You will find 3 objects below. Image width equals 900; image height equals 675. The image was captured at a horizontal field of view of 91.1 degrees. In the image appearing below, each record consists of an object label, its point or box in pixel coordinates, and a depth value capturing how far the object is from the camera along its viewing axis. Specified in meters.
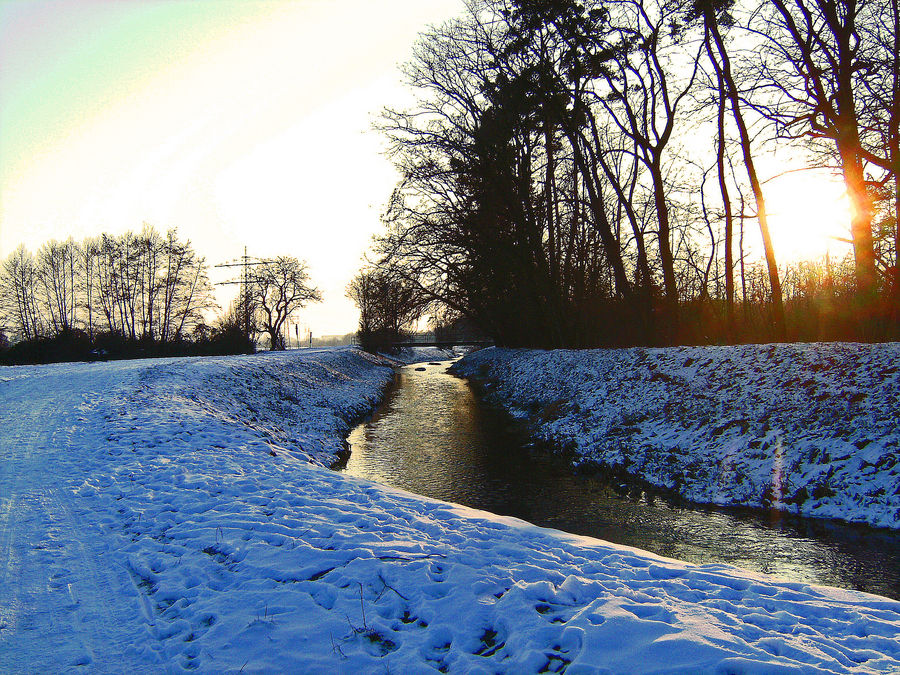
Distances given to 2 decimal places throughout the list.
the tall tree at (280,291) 54.41
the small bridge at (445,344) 64.16
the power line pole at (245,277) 41.37
